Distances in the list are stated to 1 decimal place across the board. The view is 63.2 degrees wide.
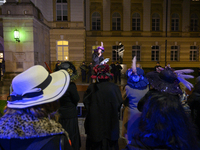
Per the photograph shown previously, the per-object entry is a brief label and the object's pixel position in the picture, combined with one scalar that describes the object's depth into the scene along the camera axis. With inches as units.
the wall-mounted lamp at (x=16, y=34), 514.4
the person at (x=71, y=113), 120.2
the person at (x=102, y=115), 116.4
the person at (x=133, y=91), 135.9
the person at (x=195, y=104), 115.3
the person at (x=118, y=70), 562.7
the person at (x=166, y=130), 54.0
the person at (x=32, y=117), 45.4
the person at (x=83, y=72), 590.8
